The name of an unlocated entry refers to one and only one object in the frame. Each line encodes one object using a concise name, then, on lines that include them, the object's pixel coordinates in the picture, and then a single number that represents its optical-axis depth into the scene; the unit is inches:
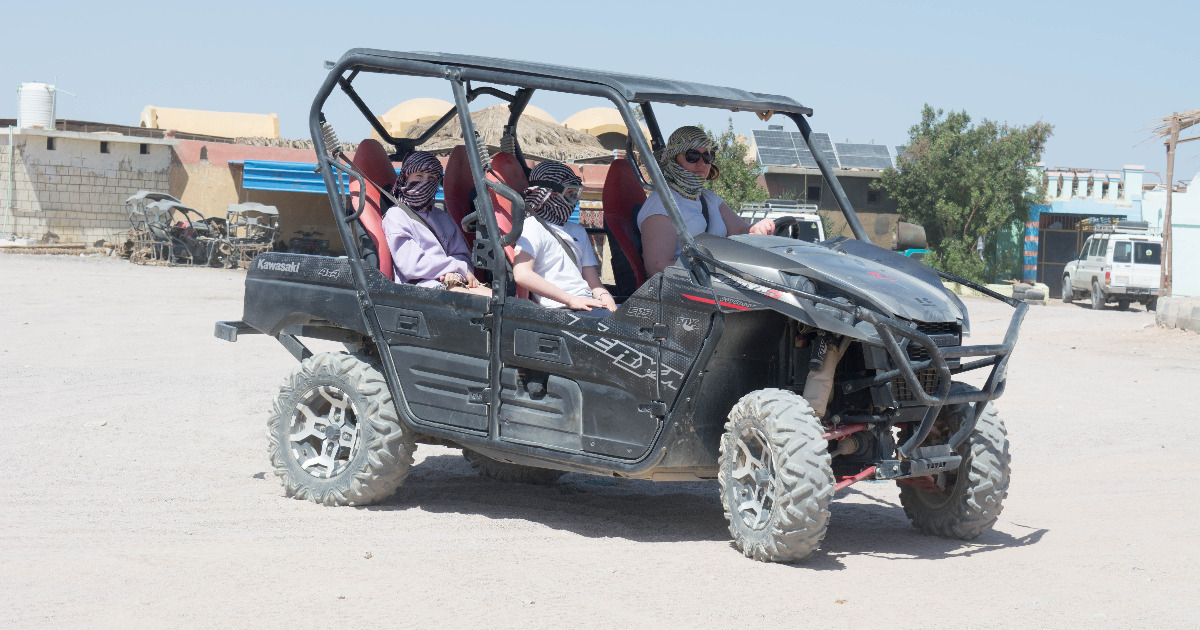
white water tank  1454.2
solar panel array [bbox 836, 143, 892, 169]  1660.9
